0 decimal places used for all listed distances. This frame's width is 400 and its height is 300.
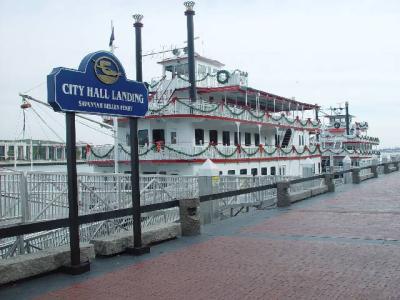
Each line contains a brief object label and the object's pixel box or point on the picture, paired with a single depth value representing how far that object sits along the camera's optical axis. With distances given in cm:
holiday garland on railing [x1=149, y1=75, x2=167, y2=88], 3300
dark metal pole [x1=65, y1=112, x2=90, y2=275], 719
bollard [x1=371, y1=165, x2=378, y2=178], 3262
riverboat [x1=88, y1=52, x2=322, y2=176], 2628
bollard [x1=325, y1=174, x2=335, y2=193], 2116
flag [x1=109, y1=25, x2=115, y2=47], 2778
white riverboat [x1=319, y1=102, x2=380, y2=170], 6200
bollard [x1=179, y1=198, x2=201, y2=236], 1034
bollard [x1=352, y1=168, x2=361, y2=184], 2673
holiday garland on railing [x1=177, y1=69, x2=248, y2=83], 3167
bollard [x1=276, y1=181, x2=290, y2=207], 1578
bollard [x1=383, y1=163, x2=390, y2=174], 3767
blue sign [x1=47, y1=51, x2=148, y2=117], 706
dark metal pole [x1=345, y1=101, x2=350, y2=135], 7674
